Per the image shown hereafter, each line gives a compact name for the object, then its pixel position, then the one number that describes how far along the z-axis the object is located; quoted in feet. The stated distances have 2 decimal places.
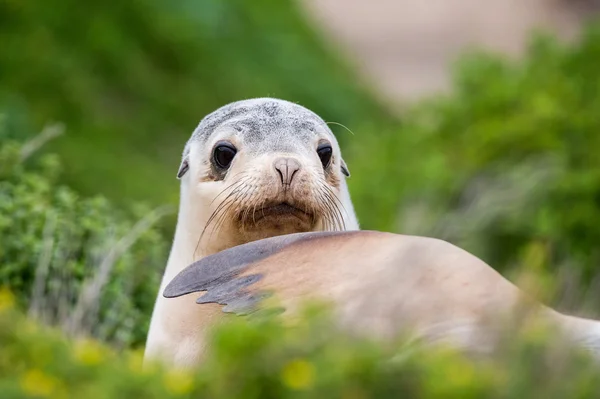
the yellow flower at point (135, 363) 19.93
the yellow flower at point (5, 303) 21.80
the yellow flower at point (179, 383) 19.01
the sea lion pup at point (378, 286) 23.12
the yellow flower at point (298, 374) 18.40
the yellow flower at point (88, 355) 19.89
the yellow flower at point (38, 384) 18.64
